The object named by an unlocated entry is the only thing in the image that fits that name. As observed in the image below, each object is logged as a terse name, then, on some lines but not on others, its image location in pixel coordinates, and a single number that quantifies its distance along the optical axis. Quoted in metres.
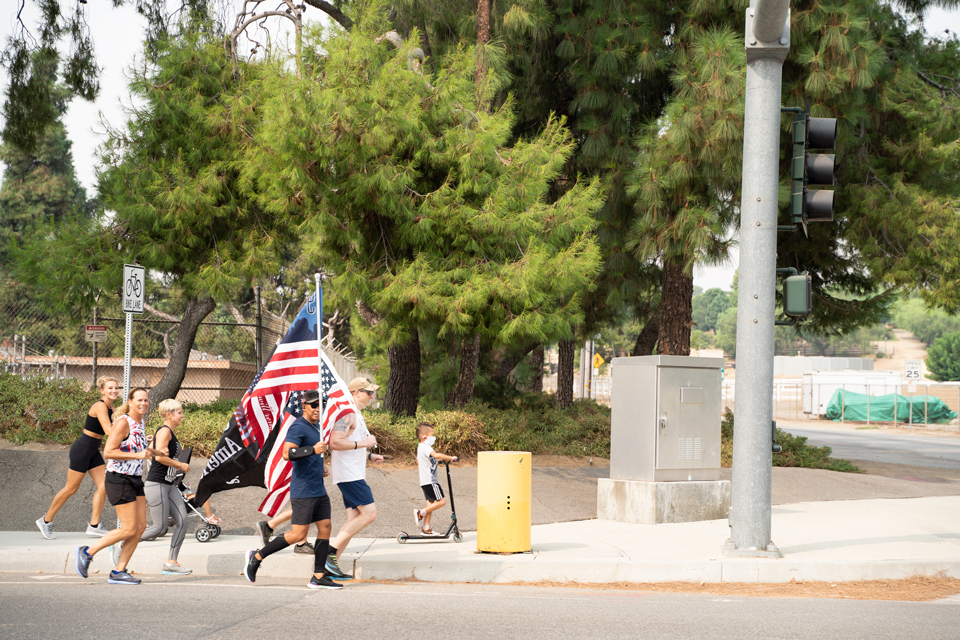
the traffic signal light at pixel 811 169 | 17.12
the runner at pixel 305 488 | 14.09
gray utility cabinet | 21.31
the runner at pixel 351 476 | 15.05
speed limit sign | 76.00
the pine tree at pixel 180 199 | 29.91
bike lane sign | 20.15
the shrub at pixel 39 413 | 25.06
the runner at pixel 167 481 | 16.30
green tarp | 83.62
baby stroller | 17.95
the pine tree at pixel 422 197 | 24.48
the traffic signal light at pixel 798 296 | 17.06
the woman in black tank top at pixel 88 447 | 17.80
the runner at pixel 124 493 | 14.59
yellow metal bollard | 16.78
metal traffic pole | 16.83
